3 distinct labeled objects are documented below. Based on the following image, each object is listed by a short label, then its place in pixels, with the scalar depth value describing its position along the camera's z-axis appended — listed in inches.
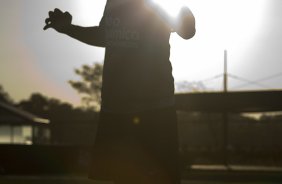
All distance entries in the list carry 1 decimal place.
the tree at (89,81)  3720.5
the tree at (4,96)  5437.0
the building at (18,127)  1702.8
